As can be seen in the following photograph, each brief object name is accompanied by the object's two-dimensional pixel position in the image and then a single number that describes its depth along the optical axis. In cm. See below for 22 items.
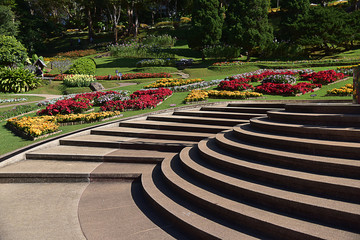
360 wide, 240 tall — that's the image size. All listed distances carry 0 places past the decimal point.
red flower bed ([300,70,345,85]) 1569
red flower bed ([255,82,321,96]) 1412
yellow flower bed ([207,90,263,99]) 1451
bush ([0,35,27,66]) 3156
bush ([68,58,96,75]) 3272
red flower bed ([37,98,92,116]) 1446
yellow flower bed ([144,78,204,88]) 2125
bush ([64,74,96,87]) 2622
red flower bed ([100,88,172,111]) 1451
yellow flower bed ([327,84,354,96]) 1259
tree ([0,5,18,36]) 4859
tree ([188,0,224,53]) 3659
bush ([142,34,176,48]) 4084
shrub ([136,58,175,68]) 3528
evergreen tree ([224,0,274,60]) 3359
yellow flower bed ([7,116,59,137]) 1076
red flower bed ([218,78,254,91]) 1648
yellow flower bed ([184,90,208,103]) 1449
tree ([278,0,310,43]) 3500
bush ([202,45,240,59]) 3516
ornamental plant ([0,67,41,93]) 2453
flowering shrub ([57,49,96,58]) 5057
